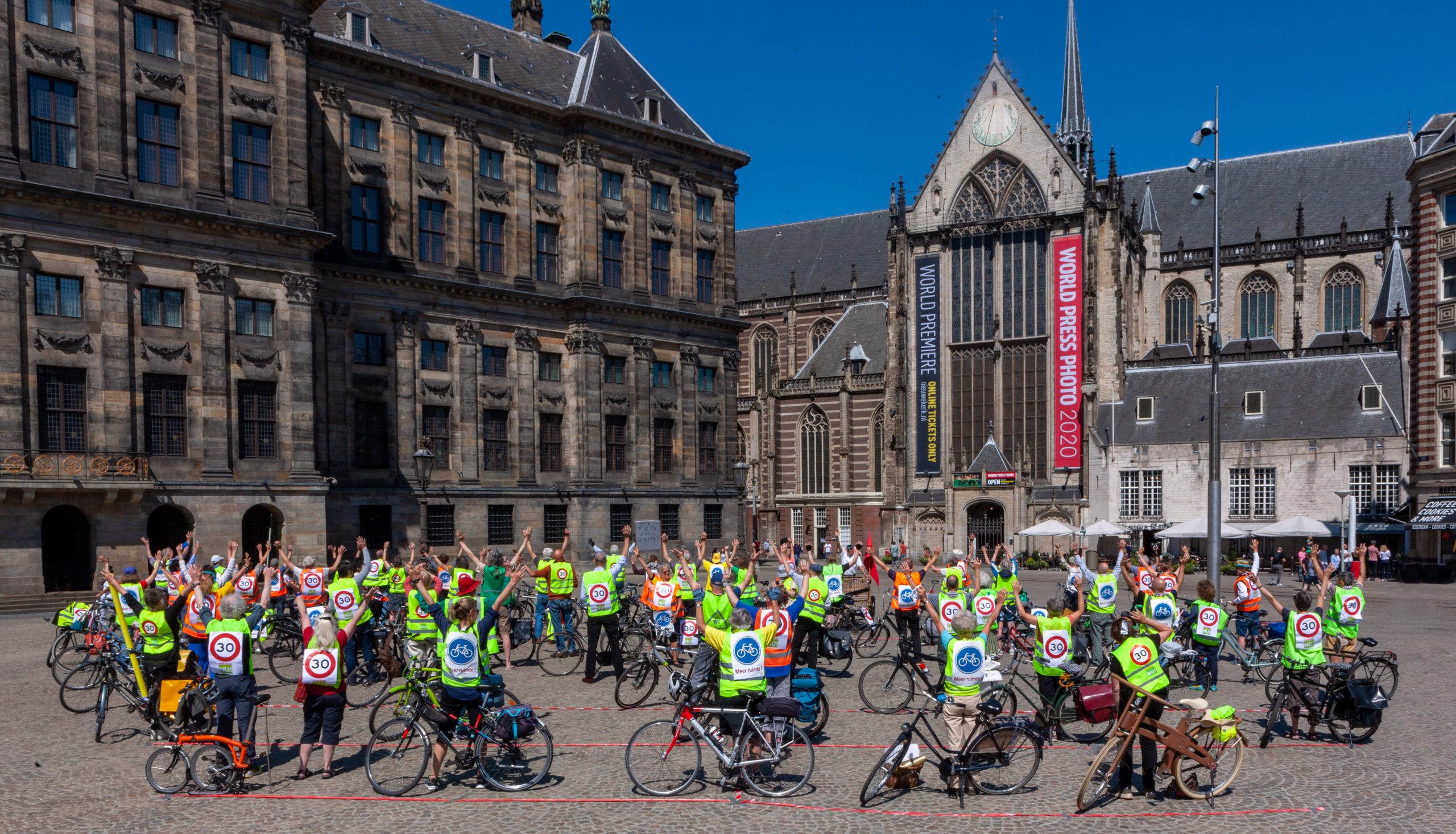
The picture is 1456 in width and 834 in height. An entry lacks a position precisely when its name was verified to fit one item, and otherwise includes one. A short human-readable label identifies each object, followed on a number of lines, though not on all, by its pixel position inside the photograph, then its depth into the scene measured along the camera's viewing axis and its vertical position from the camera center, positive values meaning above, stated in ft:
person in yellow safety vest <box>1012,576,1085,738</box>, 39.11 -8.39
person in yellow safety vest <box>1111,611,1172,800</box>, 32.99 -7.96
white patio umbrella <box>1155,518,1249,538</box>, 139.64 -15.72
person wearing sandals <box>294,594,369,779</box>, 33.96 -8.40
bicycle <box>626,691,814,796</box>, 33.78 -10.38
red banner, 188.24 +10.60
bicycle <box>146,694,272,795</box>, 34.30 -11.01
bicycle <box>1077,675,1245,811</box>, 32.86 -10.16
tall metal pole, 81.10 -4.46
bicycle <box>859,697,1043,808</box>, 32.99 -10.50
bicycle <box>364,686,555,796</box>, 34.47 -10.68
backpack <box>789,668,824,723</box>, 39.93 -10.20
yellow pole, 42.22 -8.65
